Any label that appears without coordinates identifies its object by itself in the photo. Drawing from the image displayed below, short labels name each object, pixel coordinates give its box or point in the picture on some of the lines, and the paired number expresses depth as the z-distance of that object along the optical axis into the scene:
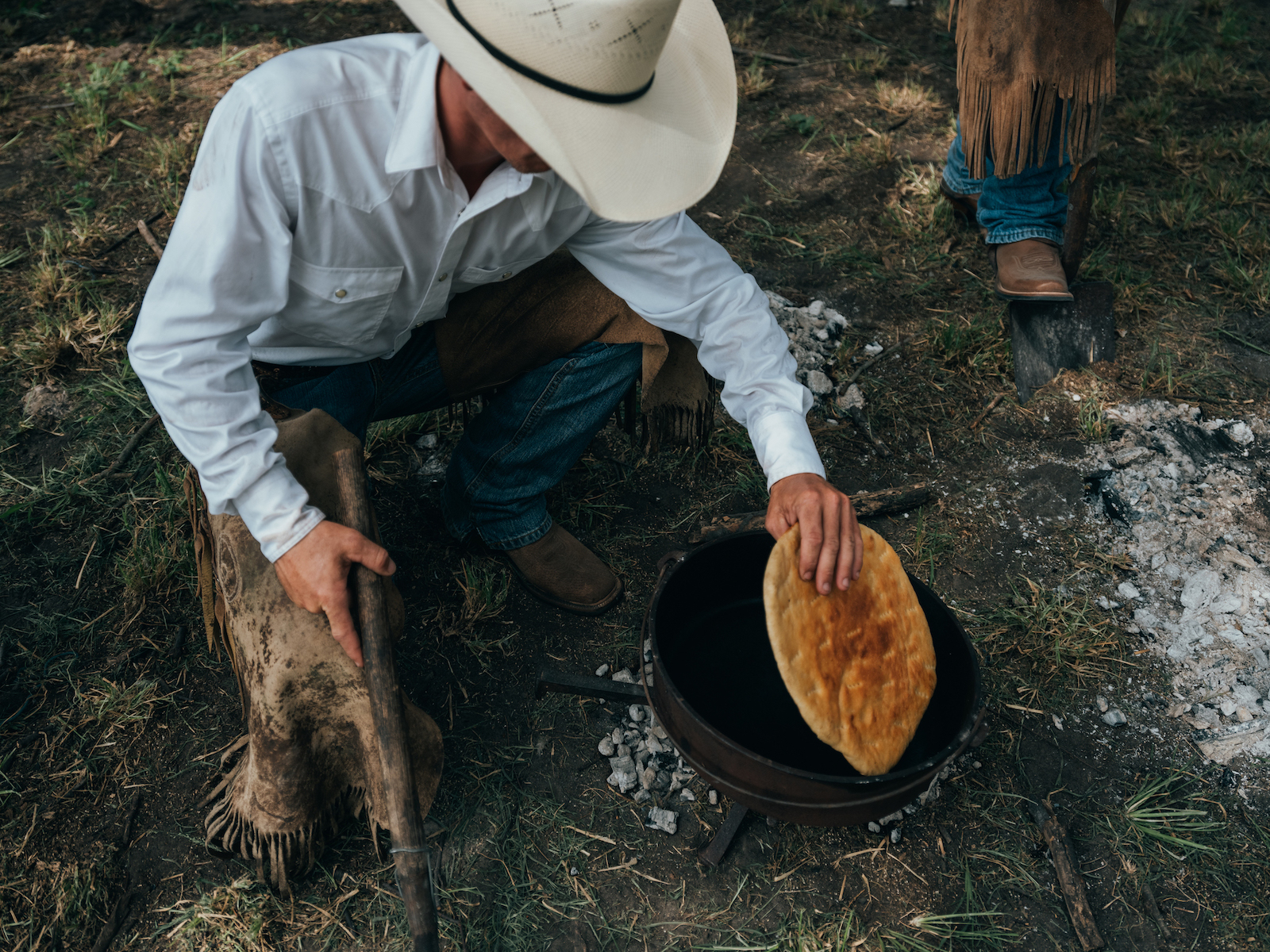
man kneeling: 1.53
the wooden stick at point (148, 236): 3.71
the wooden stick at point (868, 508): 2.98
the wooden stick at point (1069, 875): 2.12
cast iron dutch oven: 1.87
